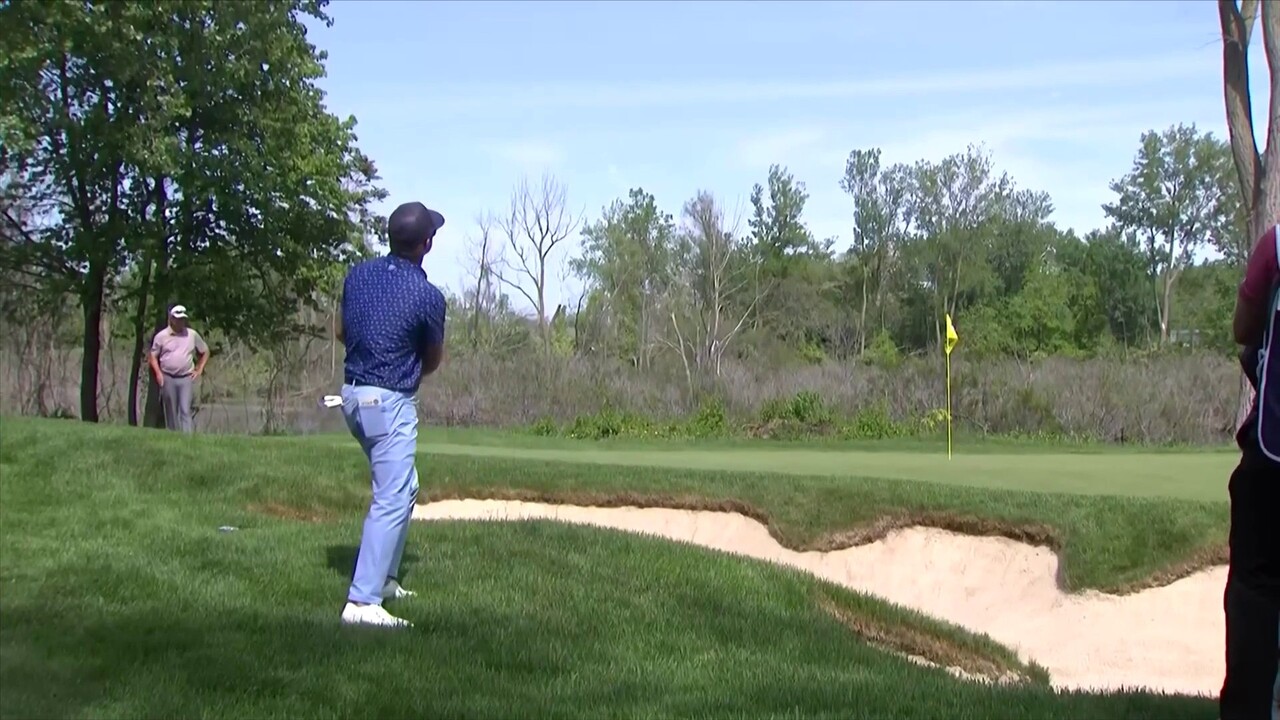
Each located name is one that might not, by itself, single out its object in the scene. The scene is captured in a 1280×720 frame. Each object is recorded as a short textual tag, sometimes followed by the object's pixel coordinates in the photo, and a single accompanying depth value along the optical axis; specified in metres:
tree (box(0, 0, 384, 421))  25.89
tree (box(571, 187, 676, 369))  66.25
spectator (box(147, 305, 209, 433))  15.82
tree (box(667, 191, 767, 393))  61.28
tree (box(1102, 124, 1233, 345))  65.69
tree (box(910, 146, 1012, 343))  69.62
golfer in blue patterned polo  5.71
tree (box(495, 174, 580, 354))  53.72
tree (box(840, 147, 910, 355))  70.19
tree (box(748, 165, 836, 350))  67.31
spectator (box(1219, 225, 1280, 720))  3.74
